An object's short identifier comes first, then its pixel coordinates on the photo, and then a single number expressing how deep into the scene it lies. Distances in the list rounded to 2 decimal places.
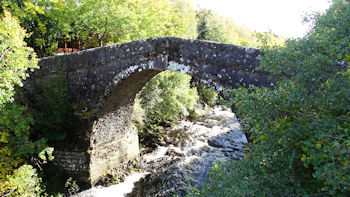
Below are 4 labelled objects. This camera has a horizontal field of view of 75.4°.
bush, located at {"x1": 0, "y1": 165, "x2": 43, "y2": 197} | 6.20
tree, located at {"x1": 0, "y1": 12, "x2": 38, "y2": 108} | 4.72
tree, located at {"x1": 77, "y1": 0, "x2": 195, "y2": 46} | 11.21
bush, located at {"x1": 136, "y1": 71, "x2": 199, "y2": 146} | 11.97
